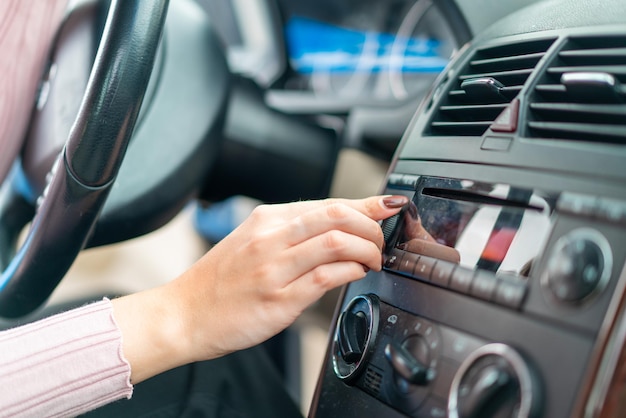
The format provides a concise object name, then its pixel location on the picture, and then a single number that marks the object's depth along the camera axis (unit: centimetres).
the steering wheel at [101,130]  58
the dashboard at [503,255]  42
